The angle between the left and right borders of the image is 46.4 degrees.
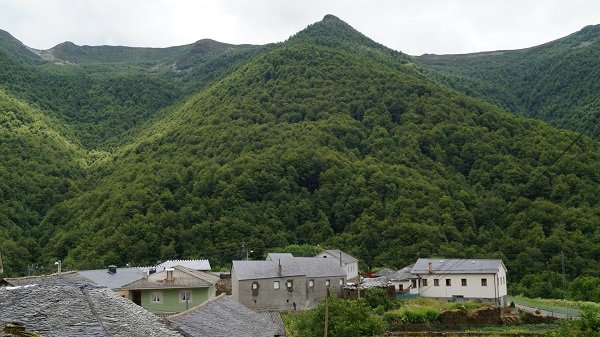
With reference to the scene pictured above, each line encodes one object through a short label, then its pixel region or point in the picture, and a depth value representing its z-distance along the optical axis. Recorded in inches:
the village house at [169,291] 1616.6
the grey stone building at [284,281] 2080.5
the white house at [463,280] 2229.3
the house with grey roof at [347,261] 2755.9
